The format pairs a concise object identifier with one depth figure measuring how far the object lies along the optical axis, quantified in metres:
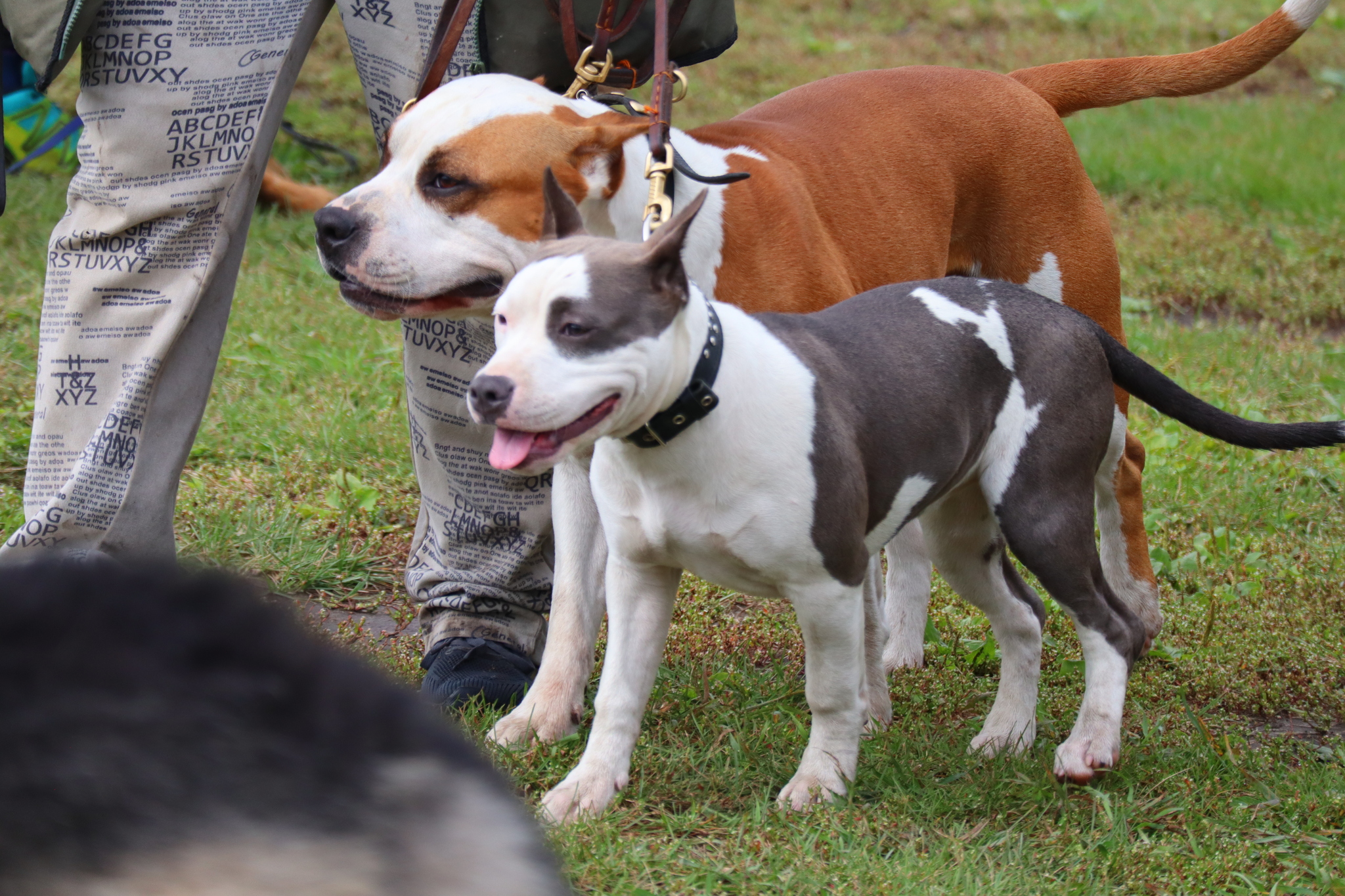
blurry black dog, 2.24
